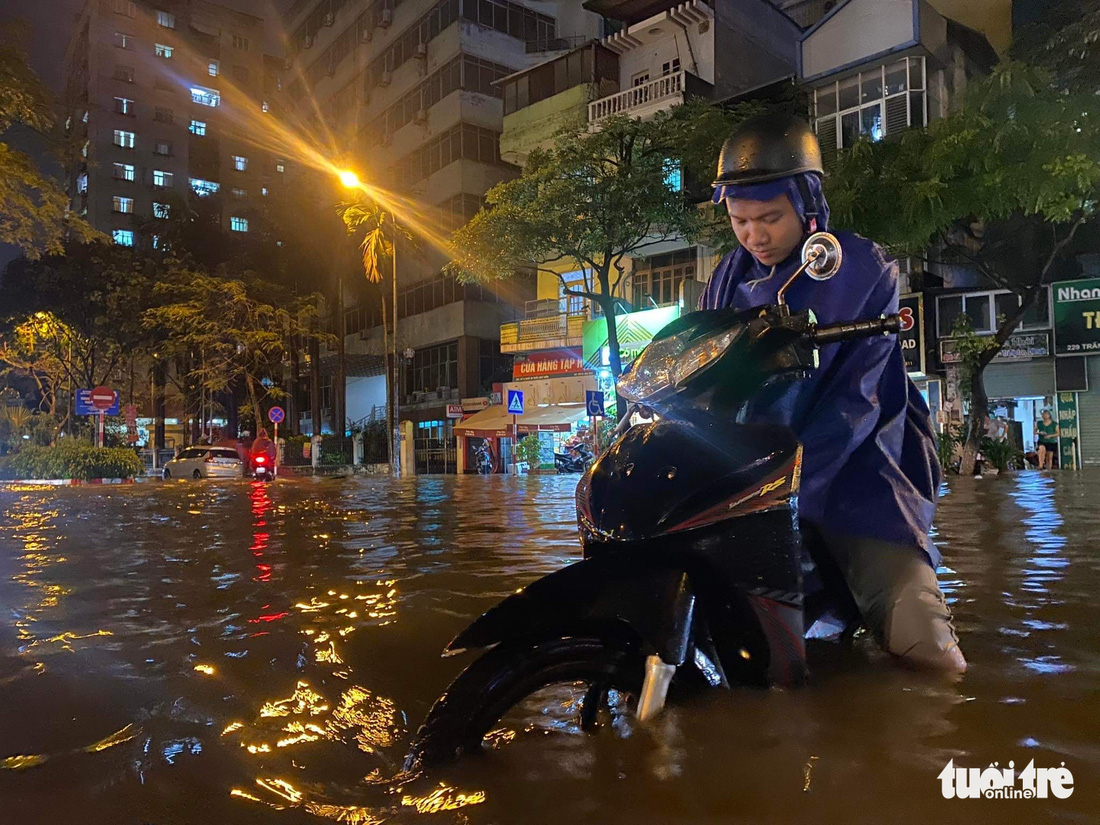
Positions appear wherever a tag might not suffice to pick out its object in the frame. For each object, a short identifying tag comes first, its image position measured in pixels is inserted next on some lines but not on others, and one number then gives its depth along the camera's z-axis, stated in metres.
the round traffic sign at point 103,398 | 23.98
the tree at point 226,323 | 31.66
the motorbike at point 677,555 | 1.71
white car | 26.59
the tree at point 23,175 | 11.81
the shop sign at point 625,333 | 25.41
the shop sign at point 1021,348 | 21.61
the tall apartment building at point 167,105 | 63.59
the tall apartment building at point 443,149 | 35.06
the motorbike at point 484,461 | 31.22
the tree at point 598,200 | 21.45
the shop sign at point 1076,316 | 20.84
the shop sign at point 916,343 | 22.41
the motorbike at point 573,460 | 26.00
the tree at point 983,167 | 13.19
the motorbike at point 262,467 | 23.66
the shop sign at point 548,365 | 29.94
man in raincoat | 2.05
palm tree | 30.45
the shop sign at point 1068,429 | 21.62
